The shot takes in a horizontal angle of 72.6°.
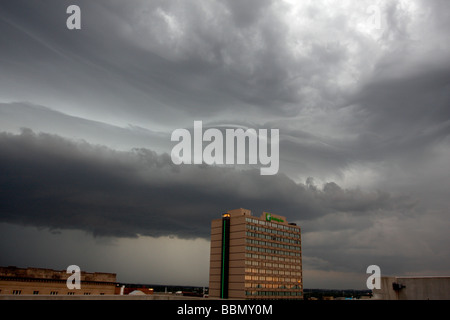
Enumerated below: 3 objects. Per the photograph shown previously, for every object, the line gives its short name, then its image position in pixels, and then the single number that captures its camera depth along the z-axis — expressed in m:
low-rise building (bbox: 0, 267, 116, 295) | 70.00
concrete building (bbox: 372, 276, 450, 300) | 30.58
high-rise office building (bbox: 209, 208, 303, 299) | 164.12
